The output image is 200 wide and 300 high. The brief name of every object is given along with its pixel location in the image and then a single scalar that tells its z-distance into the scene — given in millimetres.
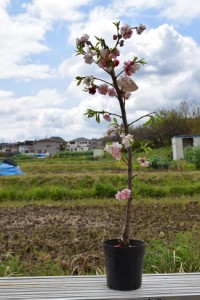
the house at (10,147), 82000
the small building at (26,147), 81706
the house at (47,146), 78938
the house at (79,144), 83562
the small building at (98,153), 38375
